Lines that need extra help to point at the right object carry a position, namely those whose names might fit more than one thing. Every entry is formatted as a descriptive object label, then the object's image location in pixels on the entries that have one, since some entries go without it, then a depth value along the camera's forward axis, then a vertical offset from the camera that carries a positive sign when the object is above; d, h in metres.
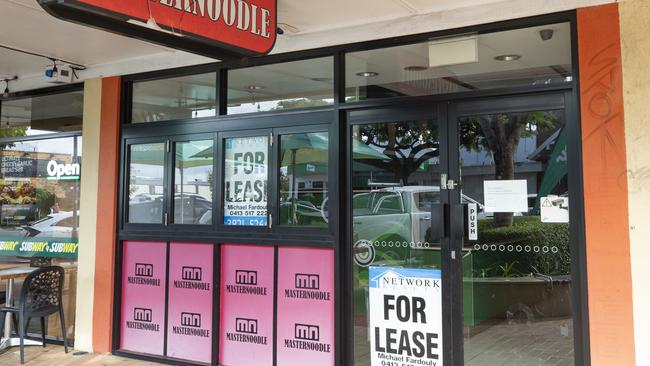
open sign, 5.70 +0.40
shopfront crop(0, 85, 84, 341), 5.69 +0.26
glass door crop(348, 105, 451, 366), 3.93 -0.23
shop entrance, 3.60 -0.20
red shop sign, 2.36 +0.91
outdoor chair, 5.02 -0.88
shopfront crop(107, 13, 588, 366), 3.64 +0.00
